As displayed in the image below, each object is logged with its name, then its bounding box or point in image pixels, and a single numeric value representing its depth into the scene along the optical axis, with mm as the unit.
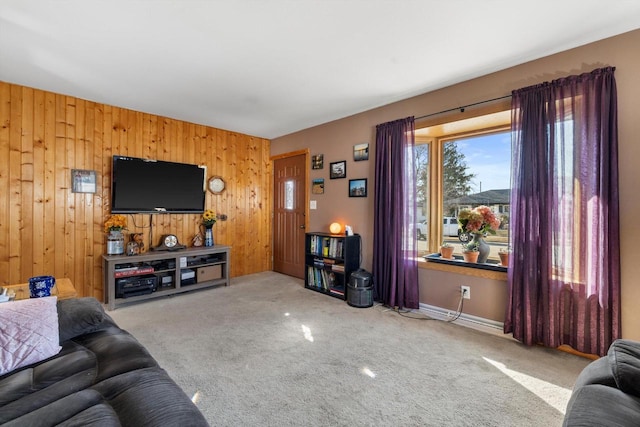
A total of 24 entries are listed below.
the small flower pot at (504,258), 2728
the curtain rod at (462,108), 2587
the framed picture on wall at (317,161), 4250
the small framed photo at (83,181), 3275
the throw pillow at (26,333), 1161
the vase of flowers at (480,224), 2865
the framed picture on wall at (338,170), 3920
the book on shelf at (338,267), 3615
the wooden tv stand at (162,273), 3262
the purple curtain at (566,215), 2023
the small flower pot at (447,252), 3107
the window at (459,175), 2955
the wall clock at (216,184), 4430
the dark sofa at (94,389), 857
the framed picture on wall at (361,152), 3656
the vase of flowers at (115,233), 3404
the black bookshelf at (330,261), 3592
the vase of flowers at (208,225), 4254
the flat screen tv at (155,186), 3482
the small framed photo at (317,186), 4258
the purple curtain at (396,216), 3146
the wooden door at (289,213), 4656
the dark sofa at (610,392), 832
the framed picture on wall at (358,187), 3682
